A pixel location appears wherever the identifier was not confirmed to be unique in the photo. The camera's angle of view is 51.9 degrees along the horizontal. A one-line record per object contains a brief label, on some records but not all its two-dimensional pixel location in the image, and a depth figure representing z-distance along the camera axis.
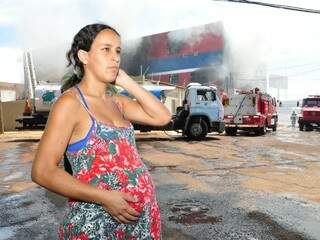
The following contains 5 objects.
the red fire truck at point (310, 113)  21.88
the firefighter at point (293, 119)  28.03
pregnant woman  1.35
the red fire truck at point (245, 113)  17.71
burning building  38.35
